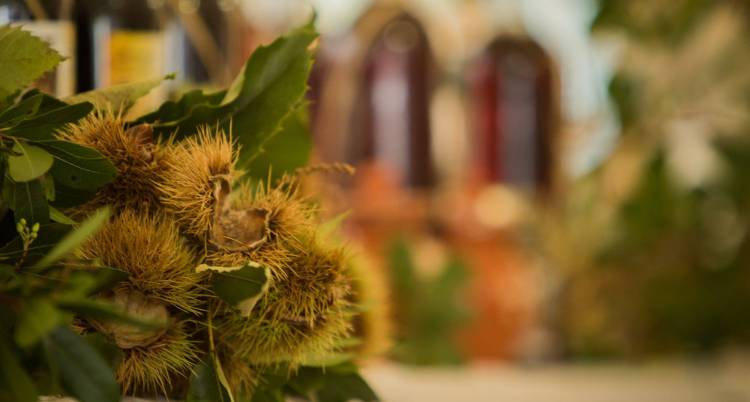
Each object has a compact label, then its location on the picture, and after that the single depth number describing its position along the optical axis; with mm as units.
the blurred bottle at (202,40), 1453
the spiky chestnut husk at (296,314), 906
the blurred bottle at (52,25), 1114
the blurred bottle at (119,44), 1248
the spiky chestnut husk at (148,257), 878
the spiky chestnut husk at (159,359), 895
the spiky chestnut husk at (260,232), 901
